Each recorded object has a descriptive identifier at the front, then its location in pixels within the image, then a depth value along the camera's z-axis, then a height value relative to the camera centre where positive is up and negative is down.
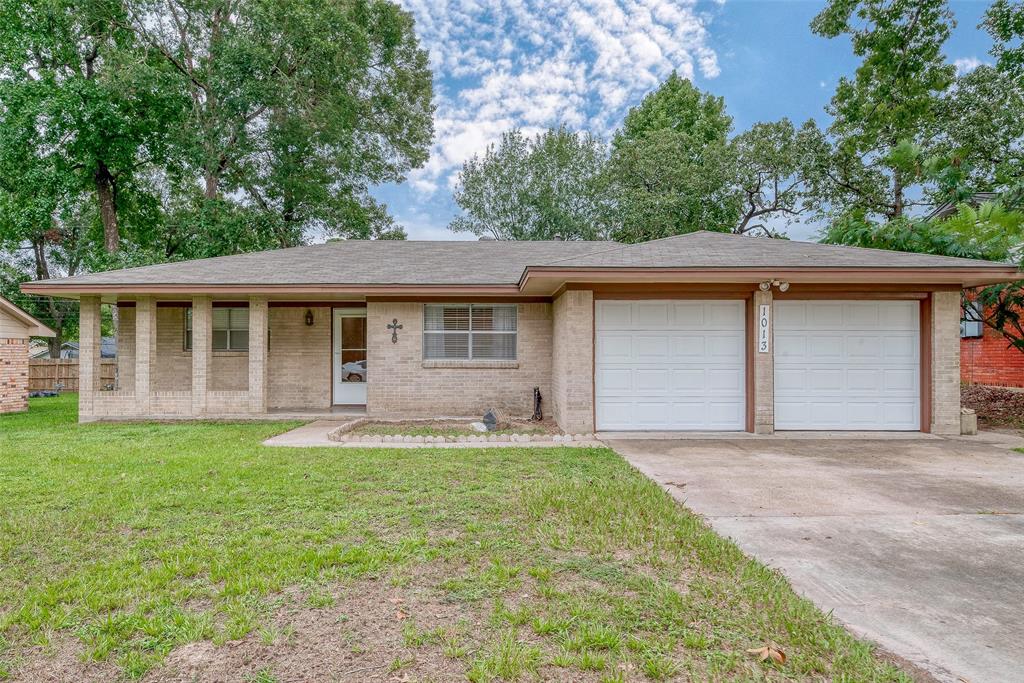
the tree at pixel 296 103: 17.00 +8.83
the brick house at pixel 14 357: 11.72 -0.13
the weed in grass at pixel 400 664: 2.30 -1.39
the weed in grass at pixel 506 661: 2.24 -1.37
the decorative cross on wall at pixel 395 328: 10.27 +0.44
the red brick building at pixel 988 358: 13.01 -0.21
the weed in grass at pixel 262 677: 2.23 -1.39
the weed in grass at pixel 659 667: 2.25 -1.38
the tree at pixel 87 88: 15.27 +7.91
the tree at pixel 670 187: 22.06 +7.05
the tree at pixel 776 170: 20.81 +7.44
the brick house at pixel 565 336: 8.27 +0.27
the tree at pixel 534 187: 27.47 +8.83
